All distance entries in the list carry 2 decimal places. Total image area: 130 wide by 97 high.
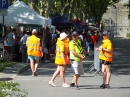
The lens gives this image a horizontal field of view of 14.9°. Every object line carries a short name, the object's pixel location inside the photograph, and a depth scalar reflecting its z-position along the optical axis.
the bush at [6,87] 8.29
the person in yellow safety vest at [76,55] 14.16
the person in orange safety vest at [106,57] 14.54
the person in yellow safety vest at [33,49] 18.05
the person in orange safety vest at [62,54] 14.44
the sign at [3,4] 21.69
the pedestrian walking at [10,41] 24.45
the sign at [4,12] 21.78
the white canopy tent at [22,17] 26.16
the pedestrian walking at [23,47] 24.38
